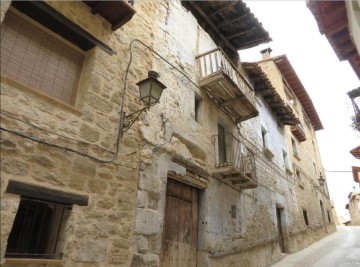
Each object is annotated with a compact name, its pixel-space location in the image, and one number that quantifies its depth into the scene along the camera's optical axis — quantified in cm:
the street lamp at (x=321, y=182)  1750
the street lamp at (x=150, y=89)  431
